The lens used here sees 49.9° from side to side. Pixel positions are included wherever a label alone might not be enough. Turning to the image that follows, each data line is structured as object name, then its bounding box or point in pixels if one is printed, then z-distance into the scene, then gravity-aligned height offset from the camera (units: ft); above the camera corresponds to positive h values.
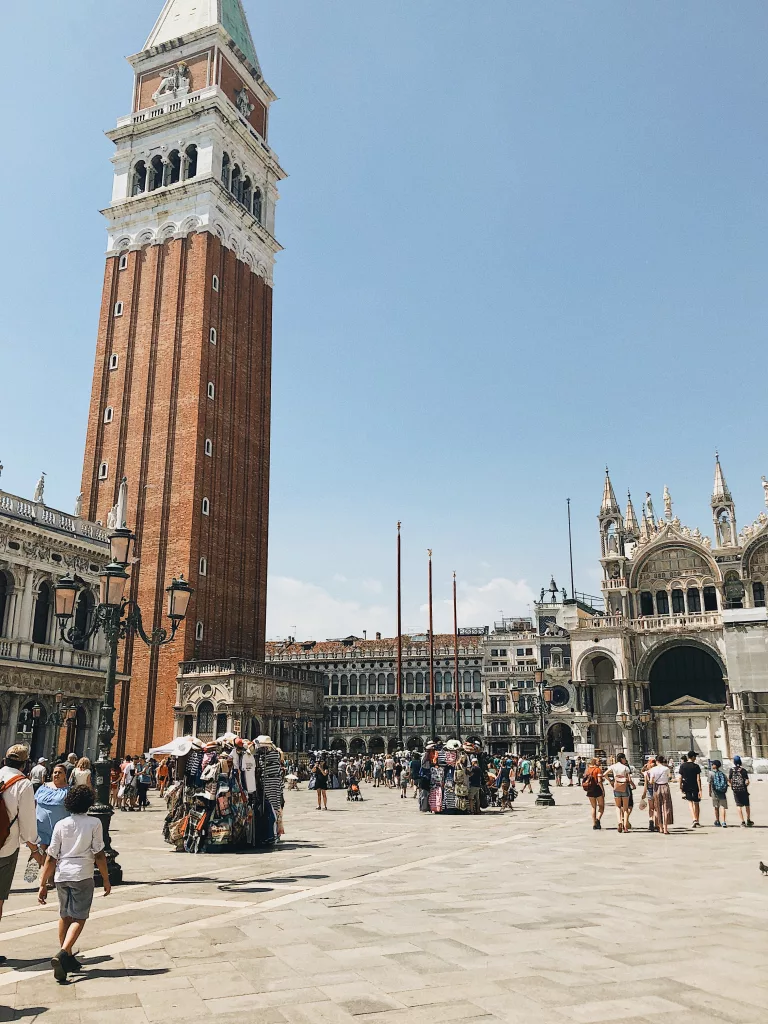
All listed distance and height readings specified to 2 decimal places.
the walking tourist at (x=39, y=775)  62.64 -2.51
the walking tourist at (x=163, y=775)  101.03 -4.07
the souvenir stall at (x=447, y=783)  77.84 -3.92
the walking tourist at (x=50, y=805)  35.19 -2.65
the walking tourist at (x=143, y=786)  83.30 -4.43
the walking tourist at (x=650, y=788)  62.03 -3.51
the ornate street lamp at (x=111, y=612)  39.17 +7.34
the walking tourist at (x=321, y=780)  81.76 -3.80
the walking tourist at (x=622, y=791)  61.21 -3.67
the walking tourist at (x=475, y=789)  77.71 -4.46
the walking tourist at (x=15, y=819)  24.75 -2.27
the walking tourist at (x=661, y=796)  61.11 -4.06
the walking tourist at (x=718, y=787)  63.46 -3.52
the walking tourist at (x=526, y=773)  116.16 -4.49
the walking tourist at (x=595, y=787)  63.16 -3.48
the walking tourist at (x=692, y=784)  65.67 -3.42
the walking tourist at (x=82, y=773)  41.45 -1.58
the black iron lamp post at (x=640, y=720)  175.83 +4.04
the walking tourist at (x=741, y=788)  64.69 -3.67
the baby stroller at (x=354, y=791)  96.99 -5.82
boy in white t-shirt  23.08 -3.35
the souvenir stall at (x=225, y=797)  48.11 -3.29
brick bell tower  145.48 +73.81
